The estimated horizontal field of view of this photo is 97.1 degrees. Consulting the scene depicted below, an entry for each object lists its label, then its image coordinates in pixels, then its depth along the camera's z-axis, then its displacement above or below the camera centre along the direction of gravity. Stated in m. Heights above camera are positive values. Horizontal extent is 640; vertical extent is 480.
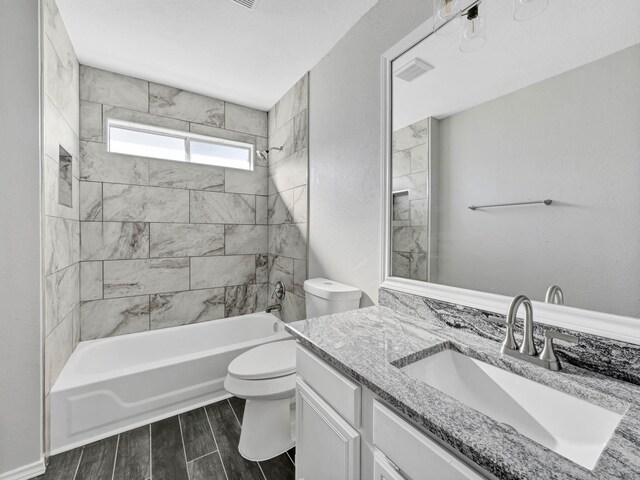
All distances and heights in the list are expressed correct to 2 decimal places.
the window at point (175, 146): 2.46 +0.88
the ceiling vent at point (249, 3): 1.63 +1.36
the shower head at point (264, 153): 2.79 +0.87
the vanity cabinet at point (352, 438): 0.65 -0.57
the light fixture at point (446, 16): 1.04 +0.86
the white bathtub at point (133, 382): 1.65 -0.98
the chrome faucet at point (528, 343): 0.84 -0.33
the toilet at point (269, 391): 1.58 -0.87
